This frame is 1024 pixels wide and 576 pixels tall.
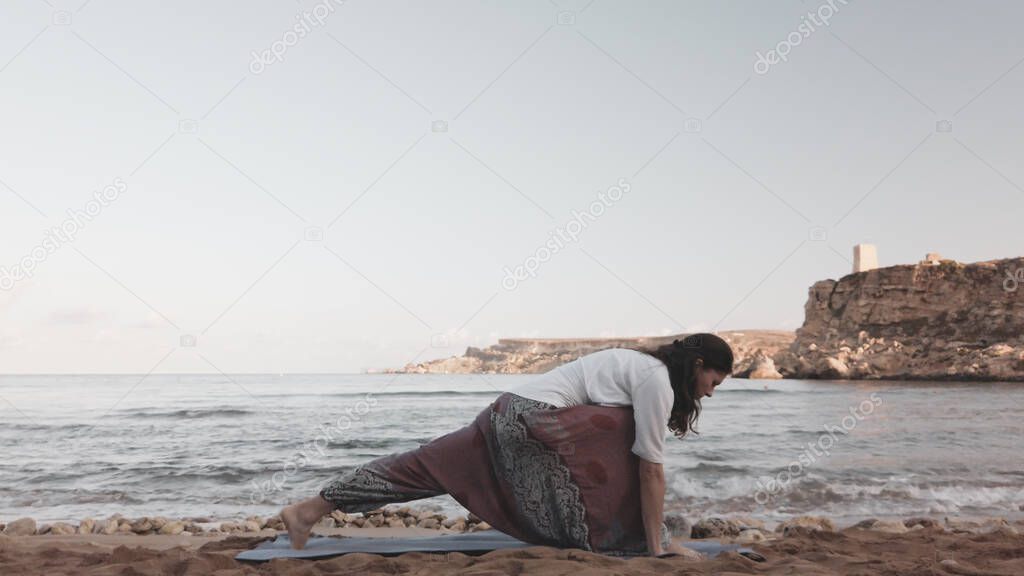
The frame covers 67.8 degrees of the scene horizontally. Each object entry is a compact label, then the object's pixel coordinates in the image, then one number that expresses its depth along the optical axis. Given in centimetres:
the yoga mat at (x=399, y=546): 368
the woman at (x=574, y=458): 350
